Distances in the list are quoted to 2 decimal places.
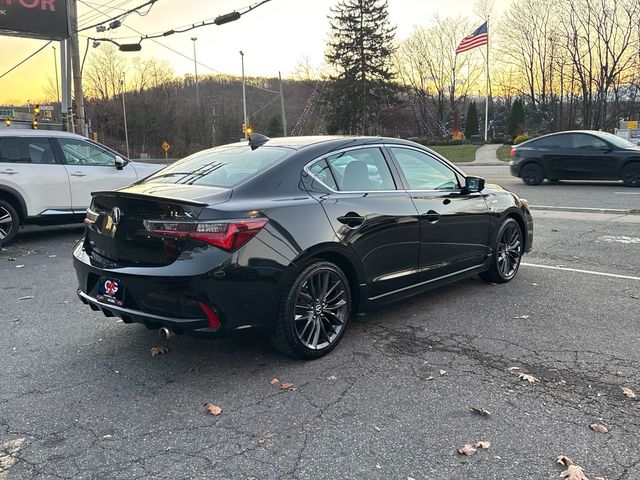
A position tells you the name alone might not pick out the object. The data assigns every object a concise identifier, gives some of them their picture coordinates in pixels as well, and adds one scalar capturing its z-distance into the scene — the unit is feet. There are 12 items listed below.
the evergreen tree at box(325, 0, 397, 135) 186.39
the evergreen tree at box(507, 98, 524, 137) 169.17
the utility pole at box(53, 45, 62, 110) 178.29
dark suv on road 48.70
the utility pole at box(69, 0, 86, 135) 58.54
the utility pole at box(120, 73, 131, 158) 230.48
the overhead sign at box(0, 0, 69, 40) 63.62
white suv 28.17
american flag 113.60
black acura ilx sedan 11.53
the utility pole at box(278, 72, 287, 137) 148.91
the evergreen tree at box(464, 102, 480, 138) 190.10
